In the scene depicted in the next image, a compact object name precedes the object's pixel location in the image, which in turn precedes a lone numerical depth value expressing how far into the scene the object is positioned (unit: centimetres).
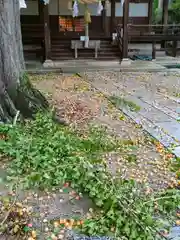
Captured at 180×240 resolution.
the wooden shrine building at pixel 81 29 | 765
